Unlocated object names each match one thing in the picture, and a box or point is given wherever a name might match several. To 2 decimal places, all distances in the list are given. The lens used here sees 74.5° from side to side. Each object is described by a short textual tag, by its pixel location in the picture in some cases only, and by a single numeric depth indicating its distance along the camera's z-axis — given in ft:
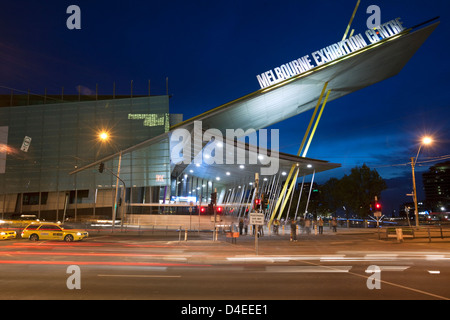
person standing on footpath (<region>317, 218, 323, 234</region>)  100.11
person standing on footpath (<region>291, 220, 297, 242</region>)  77.09
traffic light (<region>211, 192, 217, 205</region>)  74.03
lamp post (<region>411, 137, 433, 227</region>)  93.08
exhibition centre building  144.66
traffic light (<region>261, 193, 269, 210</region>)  64.44
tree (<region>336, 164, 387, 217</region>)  201.57
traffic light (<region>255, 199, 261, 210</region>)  57.05
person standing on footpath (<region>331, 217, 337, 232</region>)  104.83
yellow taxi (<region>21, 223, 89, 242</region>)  77.20
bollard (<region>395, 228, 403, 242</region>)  75.15
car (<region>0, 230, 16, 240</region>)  78.95
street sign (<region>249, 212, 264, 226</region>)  52.49
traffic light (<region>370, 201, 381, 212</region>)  81.61
